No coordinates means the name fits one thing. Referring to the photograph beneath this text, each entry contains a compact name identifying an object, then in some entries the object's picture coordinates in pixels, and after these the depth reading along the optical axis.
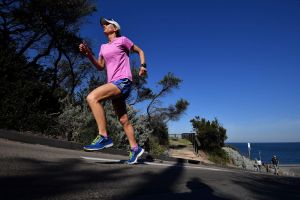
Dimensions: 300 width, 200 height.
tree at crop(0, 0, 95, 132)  5.26
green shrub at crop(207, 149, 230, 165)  19.92
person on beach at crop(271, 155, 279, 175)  18.09
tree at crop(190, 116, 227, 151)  24.57
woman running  2.85
